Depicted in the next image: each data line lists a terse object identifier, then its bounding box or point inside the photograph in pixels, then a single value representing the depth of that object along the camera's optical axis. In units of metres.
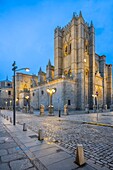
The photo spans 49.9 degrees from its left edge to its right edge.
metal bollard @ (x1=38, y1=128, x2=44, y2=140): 6.03
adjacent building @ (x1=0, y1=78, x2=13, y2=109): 60.42
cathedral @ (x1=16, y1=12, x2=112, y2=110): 33.72
